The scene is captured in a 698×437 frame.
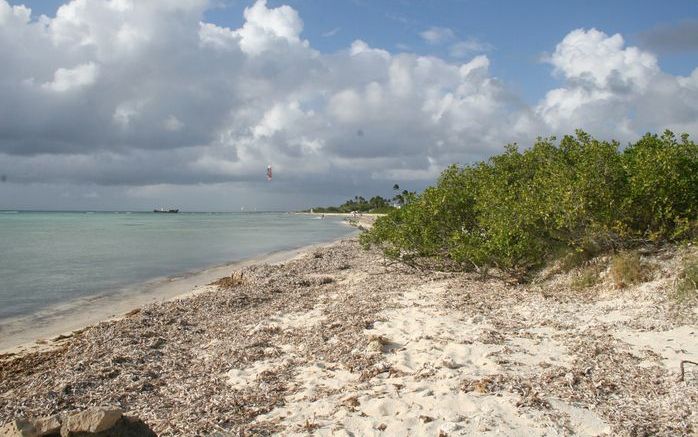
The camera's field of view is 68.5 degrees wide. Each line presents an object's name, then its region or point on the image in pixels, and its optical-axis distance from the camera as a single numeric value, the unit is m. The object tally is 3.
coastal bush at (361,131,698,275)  10.95
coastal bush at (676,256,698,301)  8.59
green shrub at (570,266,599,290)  10.83
